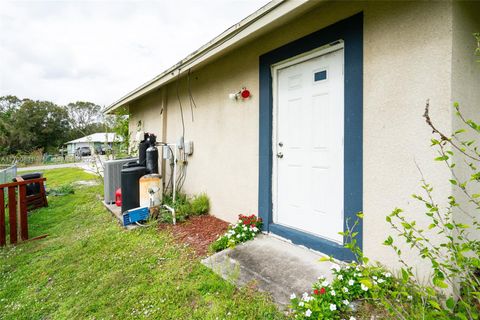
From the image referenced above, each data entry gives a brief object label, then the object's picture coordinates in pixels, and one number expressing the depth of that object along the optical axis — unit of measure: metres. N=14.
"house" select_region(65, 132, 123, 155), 38.68
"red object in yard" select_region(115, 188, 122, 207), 5.34
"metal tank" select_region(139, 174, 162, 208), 4.46
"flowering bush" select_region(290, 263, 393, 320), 1.80
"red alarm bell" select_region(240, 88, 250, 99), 3.71
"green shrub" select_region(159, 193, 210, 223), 4.39
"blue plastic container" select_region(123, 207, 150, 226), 4.25
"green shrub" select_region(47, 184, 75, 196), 8.16
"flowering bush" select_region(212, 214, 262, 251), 3.15
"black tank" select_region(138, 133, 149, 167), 5.33
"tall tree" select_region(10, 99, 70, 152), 36.38
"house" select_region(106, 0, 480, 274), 1.98
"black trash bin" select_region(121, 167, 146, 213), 4.63
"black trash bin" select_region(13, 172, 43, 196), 6.49
